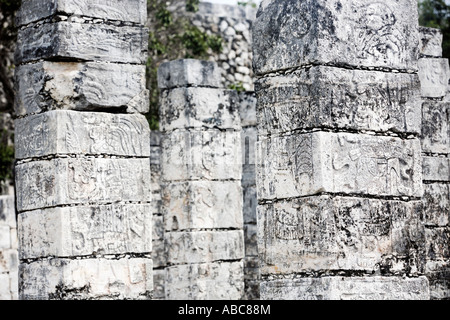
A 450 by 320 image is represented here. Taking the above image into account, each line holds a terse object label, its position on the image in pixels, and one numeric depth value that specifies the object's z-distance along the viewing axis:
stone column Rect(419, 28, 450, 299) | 10.95
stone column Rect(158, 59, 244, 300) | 12.52
